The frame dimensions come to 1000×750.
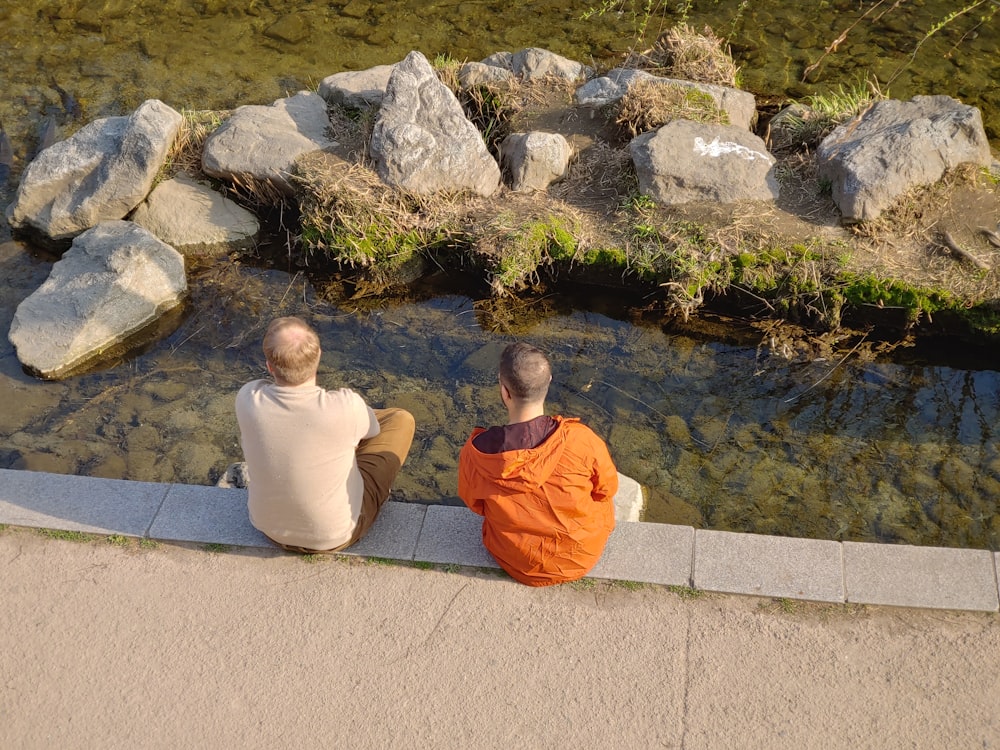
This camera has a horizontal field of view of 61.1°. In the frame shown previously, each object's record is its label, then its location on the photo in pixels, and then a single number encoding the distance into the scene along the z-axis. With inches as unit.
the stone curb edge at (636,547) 151.6
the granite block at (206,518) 164.9
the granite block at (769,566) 151.8
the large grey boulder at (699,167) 244.5
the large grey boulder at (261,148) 261.4
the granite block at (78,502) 167.6
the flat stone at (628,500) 173.2
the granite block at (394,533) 161.2
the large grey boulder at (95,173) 255.6
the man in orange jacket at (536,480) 139.4
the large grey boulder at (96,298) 225.6
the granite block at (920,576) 149.3
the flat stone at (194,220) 262.1
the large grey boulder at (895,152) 234.7
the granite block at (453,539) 159.5
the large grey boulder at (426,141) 250.8
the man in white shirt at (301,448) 138.6
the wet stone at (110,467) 201.2
